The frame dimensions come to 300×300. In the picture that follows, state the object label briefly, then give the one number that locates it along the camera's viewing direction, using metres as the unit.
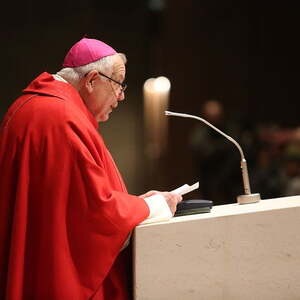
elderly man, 5.48
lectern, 5.67
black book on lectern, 6.02
